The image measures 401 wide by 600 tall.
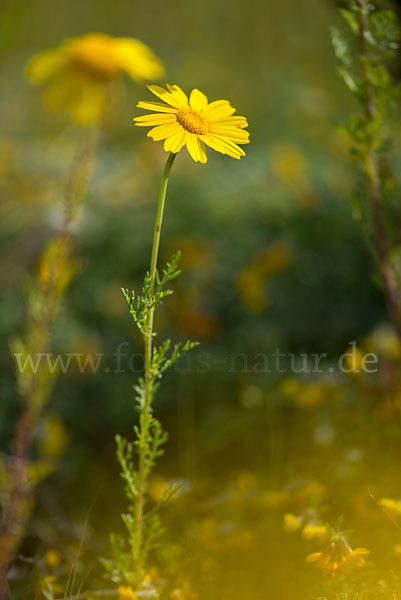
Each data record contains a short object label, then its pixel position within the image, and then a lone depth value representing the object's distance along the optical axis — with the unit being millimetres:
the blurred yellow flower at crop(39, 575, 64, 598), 689
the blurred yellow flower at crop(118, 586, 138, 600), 662
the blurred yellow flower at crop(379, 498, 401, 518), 673
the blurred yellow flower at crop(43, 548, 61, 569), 725
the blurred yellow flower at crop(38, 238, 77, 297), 721
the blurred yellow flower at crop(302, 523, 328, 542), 677
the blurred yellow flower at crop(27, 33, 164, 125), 778
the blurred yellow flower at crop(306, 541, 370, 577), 660
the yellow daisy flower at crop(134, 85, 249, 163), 614
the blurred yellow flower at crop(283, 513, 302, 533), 691
